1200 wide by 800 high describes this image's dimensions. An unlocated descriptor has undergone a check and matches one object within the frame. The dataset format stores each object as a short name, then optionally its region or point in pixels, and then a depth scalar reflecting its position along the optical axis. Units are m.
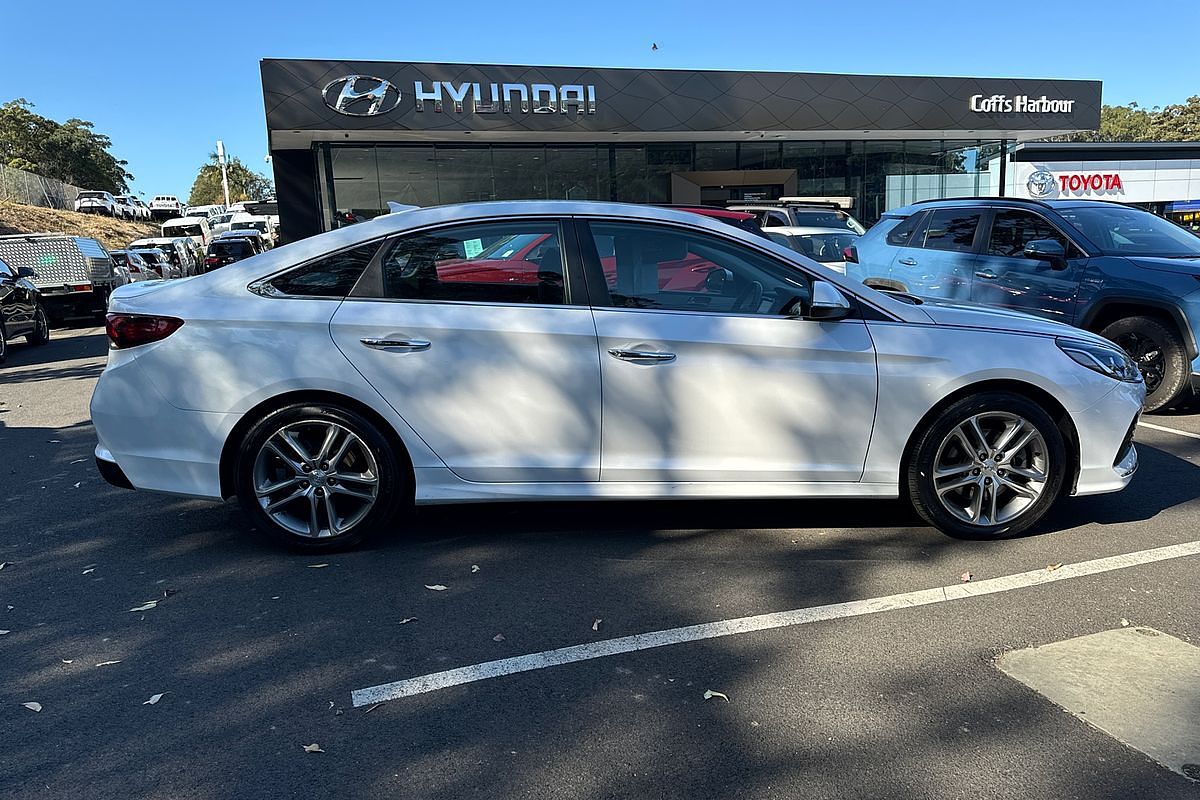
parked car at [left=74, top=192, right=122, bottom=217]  53.78
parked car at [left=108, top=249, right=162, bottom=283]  20.55
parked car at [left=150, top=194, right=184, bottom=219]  65.19
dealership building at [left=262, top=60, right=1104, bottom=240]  23.92
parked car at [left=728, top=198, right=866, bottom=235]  16.89
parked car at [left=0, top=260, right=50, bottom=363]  13.12
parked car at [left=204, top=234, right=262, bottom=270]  31.03
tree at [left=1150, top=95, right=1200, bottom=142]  80.88
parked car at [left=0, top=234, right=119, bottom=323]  16.73
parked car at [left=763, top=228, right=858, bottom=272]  14.10
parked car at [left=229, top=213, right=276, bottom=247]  50.47
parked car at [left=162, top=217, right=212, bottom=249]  45.16
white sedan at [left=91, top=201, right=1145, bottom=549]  4.24
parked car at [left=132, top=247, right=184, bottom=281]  24.14
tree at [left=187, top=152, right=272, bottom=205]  125.69
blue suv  7.25
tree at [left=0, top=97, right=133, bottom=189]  66.19
